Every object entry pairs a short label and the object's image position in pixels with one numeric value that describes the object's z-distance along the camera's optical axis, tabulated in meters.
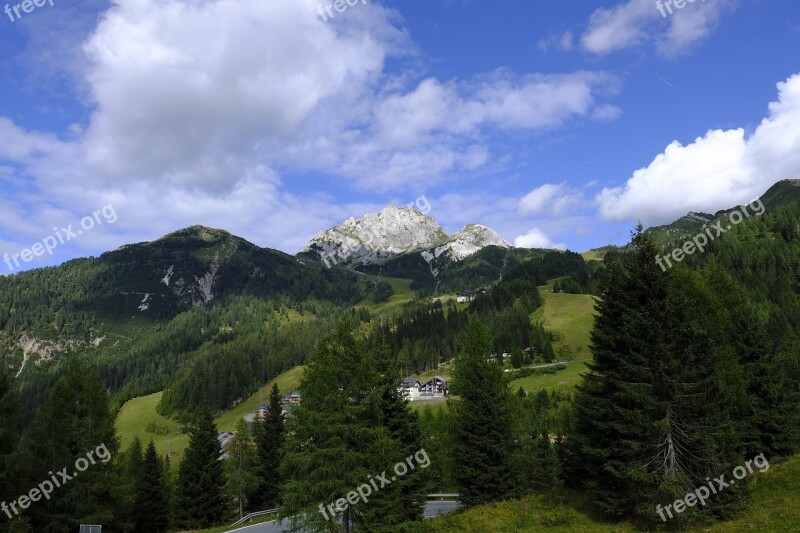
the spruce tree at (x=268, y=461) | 52.16
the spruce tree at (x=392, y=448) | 30.45
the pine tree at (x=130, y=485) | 35.16
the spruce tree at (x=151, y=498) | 51.50
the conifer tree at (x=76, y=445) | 31.62
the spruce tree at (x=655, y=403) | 23.30
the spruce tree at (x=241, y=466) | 50.97
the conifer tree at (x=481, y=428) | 35.00
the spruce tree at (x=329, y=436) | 30.30
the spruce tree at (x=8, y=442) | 26.39
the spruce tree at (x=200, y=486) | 47.50
